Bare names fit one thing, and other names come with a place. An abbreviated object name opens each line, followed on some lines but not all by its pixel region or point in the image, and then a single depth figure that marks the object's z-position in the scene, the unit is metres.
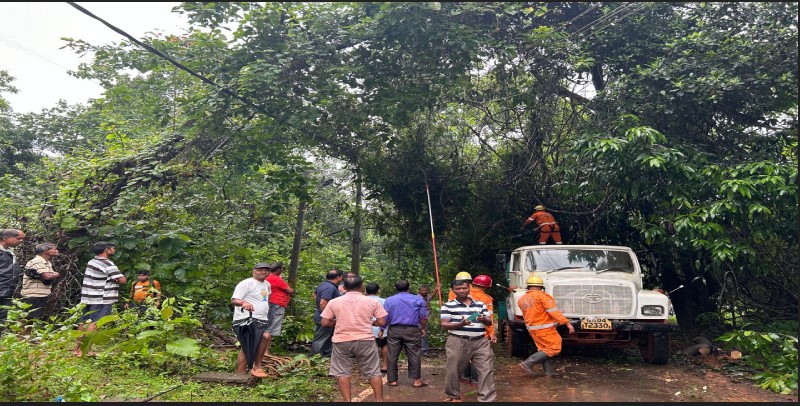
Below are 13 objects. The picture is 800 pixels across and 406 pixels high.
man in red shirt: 7.95
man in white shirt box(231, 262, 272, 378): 6.95
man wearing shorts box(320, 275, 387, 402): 6.07
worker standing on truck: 12.12
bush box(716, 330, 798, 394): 7.13
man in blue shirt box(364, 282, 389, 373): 8.71
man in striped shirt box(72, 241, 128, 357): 7.51
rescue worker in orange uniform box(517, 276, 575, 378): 7.68
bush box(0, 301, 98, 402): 5.53
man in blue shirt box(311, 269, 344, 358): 8.78
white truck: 8.46
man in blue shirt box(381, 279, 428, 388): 7.41
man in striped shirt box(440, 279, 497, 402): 6.26
